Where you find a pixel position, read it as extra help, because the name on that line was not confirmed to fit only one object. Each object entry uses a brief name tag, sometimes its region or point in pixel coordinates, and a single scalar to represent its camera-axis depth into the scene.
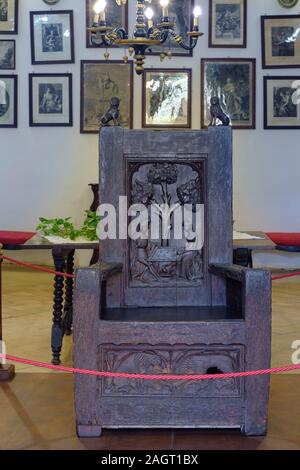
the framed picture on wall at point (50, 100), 9.04
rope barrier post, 4.12
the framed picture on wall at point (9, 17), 9.06
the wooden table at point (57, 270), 4.57
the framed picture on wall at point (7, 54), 9.09
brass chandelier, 5.61
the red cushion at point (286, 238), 8.09
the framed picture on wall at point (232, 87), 8.93
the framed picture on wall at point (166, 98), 8.95
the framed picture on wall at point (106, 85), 8.94
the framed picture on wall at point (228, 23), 8.89
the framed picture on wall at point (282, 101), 8.87
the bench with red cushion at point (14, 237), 8.15
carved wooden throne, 3.12
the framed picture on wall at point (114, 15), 8.91
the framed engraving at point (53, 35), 8.99
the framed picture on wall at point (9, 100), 9.09
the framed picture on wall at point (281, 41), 8.83
